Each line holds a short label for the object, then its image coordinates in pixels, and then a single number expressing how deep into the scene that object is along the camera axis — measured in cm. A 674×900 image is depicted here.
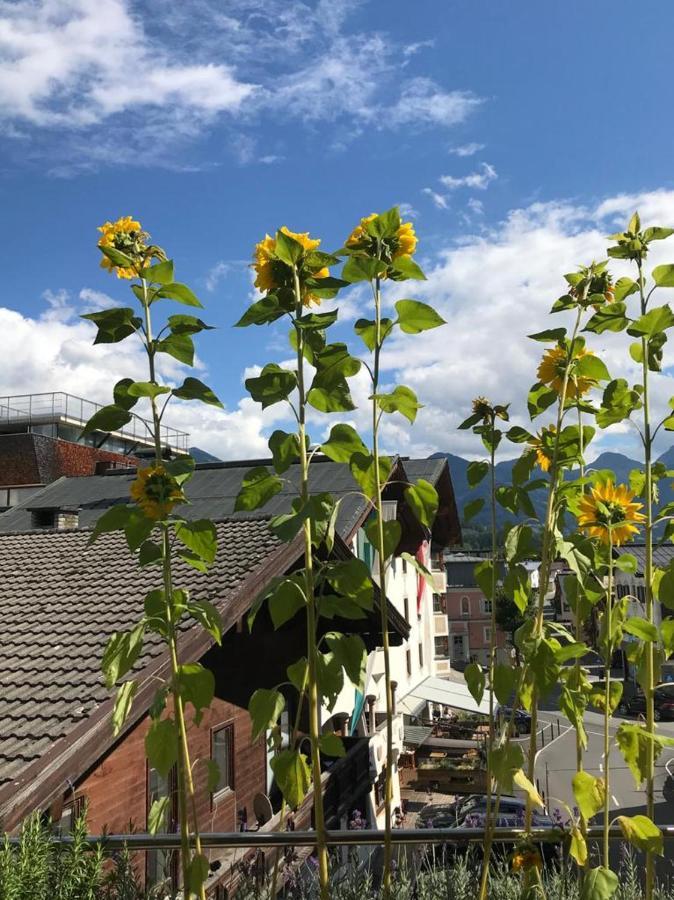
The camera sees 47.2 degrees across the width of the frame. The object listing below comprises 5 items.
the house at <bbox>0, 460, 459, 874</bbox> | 473
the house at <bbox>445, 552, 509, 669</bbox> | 5453
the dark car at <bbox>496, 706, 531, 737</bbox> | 2336
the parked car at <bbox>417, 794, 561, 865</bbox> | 1181
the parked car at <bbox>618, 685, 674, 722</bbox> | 2730
